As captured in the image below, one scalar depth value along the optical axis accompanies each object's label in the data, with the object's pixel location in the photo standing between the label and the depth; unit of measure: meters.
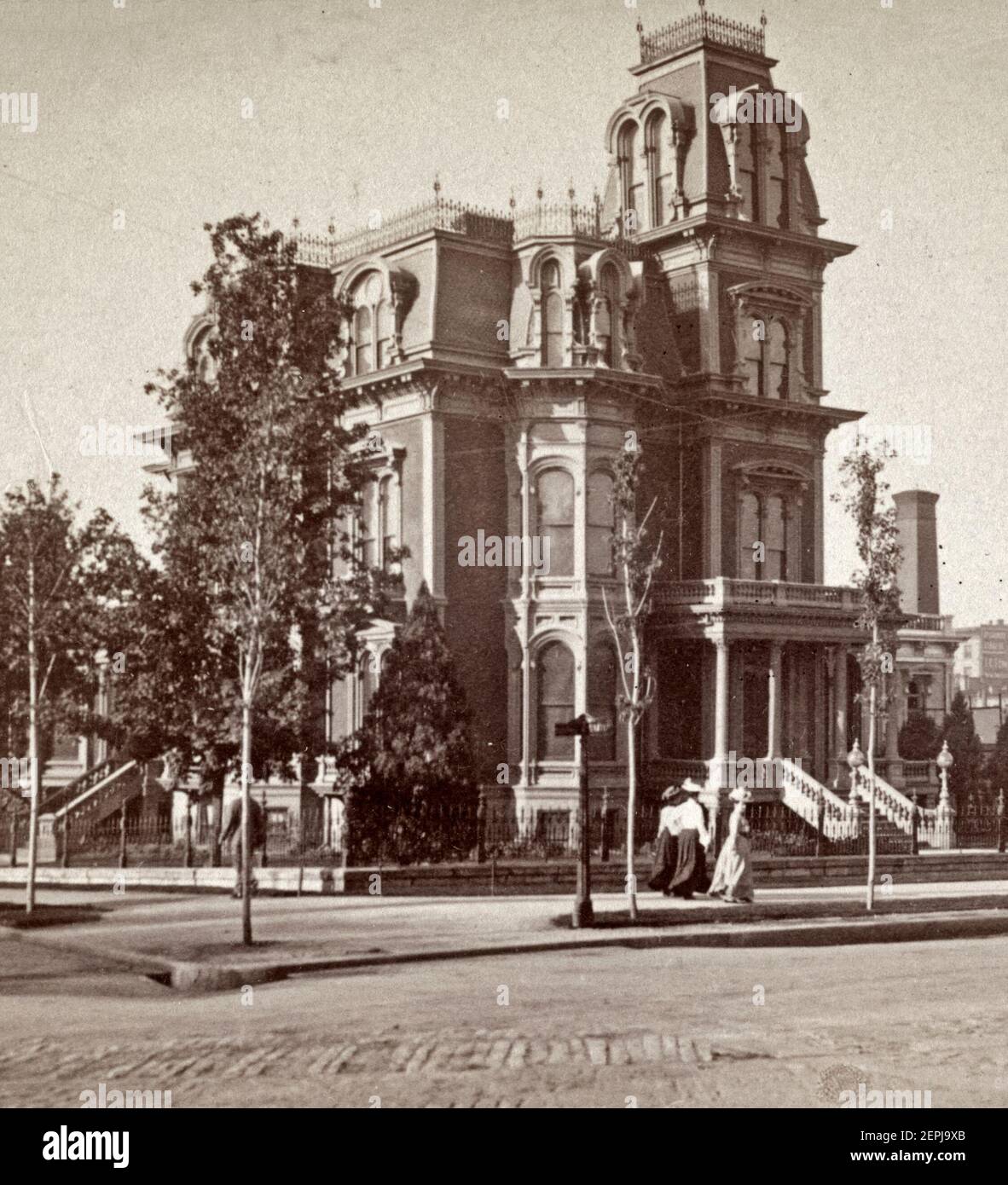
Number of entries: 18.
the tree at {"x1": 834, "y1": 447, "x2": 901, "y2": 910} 24.38
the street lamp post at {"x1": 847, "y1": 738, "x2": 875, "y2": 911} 22.78
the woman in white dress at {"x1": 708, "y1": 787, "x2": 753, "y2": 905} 22.78
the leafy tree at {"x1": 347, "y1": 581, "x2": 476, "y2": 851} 27.64
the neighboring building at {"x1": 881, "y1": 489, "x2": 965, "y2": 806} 56.66
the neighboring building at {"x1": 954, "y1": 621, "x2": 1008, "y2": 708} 87.88
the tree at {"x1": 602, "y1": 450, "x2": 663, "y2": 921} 23.08
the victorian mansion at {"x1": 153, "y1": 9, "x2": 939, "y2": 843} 33.91
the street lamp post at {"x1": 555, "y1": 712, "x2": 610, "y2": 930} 19.61
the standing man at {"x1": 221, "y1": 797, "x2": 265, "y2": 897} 24.09
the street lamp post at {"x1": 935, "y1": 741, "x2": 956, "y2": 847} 32.03
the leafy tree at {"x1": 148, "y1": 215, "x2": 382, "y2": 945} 24.06
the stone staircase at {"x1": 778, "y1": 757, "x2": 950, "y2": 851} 31.94
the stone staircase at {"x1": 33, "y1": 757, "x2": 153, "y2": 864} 34.16
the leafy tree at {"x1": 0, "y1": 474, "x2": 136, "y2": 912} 20.34
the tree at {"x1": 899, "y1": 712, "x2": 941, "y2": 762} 49.03
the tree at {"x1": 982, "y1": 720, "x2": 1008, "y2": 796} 43.84
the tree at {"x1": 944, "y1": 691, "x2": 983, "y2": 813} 43.38
